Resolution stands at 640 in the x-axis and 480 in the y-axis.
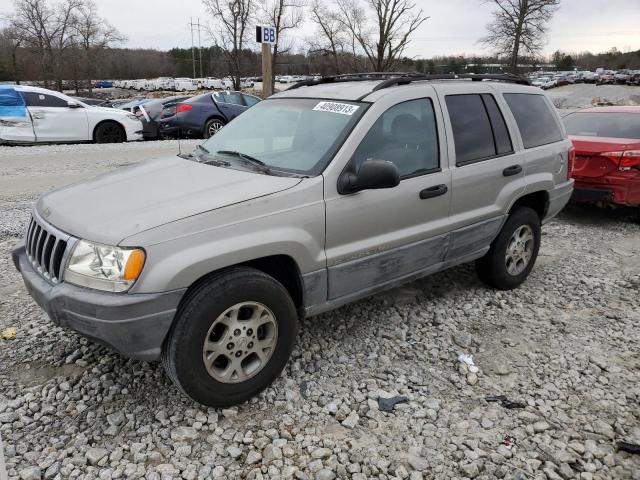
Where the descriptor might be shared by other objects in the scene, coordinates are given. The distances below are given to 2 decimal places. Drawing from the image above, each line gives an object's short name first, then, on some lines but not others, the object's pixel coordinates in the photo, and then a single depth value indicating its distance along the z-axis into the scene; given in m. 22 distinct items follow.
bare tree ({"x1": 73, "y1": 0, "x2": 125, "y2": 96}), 42.34
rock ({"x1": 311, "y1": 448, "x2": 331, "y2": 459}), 2.71
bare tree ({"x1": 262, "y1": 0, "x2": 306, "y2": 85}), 27.59
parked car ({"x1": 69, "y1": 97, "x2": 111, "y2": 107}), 21.45
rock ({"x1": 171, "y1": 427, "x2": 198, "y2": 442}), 2.81
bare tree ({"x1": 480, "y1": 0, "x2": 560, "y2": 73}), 38.75
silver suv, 2.64
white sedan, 12.66
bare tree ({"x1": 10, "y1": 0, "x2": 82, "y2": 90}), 39.47
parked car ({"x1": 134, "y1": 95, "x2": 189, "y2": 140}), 15.62
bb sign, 12.02
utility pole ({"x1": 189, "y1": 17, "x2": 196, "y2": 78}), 77.43
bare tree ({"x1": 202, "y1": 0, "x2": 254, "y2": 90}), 31.61
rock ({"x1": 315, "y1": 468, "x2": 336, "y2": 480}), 2.56
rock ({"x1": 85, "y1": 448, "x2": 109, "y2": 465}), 2.63
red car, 6.88
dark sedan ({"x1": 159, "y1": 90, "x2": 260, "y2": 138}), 14.55
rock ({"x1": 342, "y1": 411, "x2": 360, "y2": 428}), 2.95
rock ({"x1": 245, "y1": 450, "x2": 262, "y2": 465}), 2.67
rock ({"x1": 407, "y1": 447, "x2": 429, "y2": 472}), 2.65
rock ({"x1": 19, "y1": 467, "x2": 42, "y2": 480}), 2.51
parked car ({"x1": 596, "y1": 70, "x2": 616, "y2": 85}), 60.34
